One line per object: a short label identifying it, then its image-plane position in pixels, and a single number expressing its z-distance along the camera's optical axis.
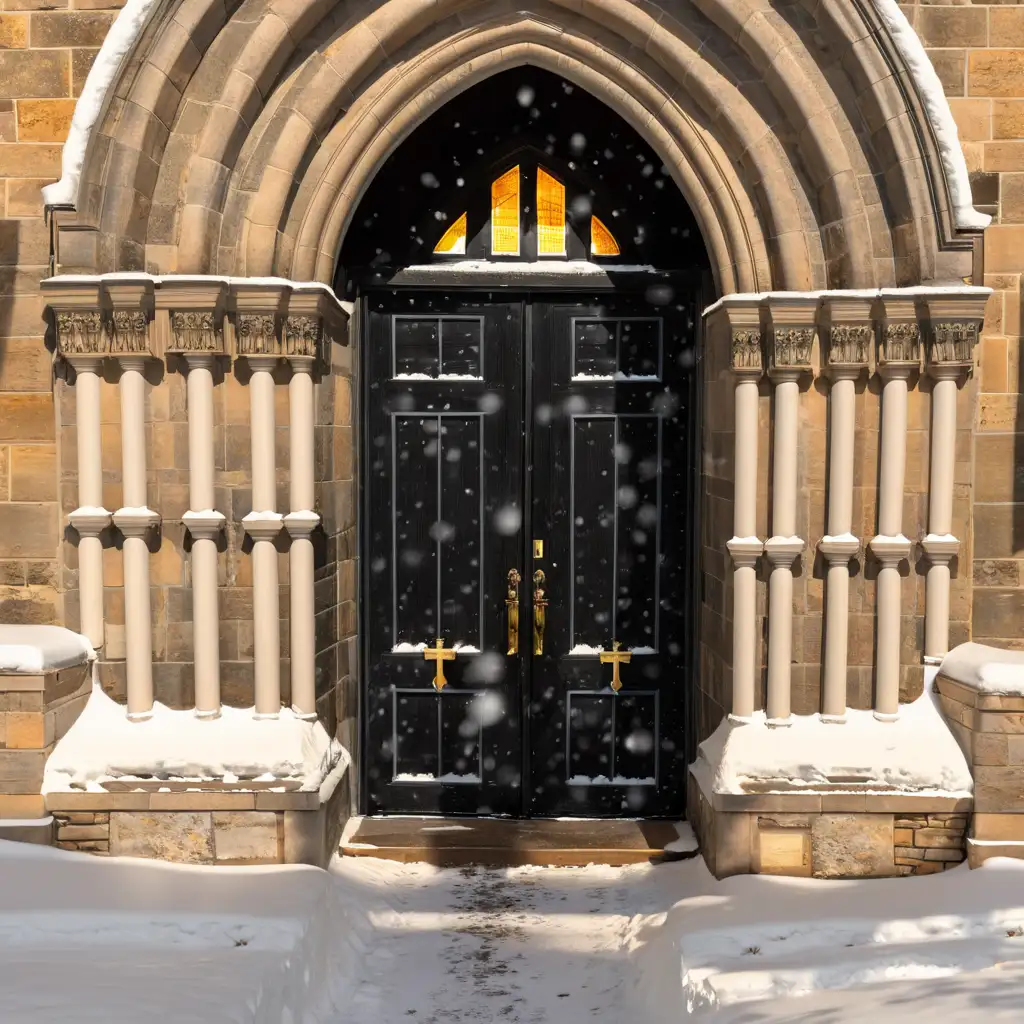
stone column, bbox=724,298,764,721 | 4.58
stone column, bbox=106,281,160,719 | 4.49
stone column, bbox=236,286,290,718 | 4.52
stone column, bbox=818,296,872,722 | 4.49
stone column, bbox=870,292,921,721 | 4.48
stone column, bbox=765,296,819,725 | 4.52
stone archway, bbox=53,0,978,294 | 4.39
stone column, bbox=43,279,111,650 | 4.45
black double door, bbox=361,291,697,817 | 5.41
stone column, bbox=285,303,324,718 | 4.59
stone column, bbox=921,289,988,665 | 4.42
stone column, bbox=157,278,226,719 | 4.45
